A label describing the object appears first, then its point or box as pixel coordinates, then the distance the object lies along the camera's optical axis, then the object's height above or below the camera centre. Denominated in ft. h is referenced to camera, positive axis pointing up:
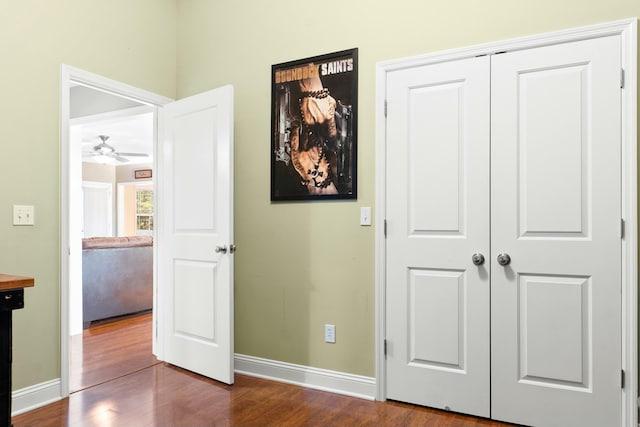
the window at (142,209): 36.83 +0.19
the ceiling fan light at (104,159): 25.82 +3.27
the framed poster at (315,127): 9.02 +1.86
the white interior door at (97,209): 34.35 +0.18
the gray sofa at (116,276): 14.97 -2.42
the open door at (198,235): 9.34 -0.55
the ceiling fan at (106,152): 24.15 +3.55
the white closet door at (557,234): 7.02 -0.39
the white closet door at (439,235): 7.88 -0.45
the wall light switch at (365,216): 8.80 -0.10
